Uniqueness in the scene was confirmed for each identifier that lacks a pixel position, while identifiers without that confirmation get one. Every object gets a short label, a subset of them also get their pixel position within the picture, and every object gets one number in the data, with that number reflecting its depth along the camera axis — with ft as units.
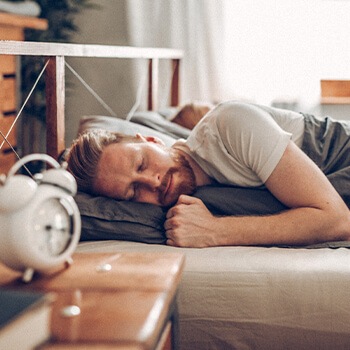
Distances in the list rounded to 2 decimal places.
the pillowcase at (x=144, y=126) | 6.36
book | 2.12
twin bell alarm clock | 2.64
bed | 4.05
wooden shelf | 8.93
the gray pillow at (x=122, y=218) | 4.74
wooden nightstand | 2.26
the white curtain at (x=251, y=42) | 9.48
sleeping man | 4.66
